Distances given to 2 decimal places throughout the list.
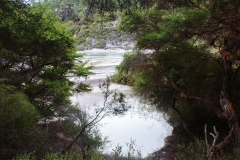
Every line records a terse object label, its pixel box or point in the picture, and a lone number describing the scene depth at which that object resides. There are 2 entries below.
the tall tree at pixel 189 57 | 5.02
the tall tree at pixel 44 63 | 6.11
